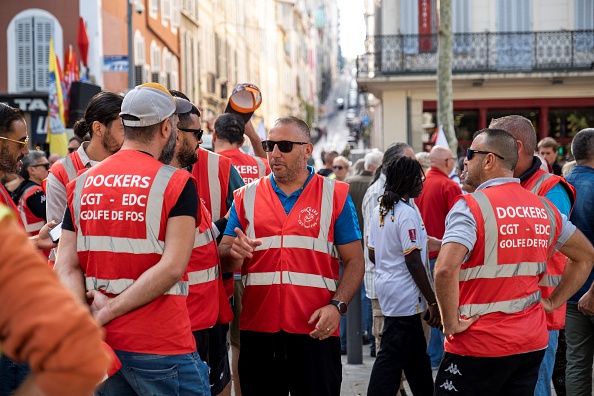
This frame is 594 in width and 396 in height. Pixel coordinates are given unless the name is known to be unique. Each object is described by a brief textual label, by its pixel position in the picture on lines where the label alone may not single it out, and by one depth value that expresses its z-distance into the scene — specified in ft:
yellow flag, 51.34
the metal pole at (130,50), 75.97
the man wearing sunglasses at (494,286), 16.24
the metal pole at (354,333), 31.91
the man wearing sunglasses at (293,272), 17.52
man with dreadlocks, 23.07
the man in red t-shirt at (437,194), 30.32
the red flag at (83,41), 82.17
